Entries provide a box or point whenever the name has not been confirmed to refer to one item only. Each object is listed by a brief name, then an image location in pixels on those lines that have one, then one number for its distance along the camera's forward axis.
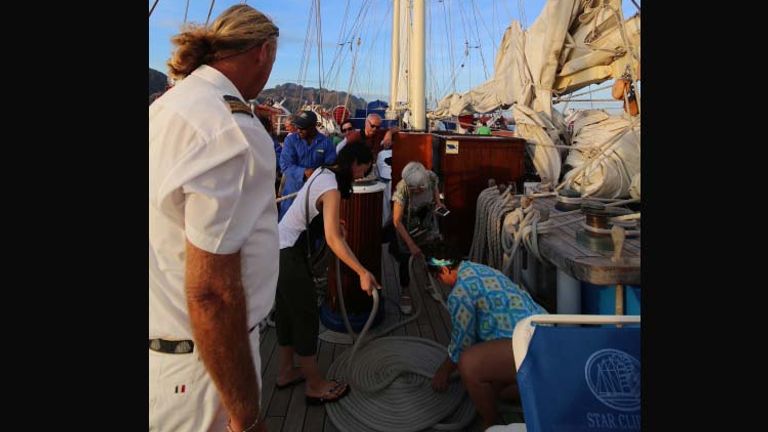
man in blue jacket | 4.64
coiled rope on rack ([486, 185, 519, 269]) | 3.39
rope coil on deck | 2.36
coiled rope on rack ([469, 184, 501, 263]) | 3.93
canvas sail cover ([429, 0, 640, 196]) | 5.25
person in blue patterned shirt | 2.07
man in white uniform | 0.86
